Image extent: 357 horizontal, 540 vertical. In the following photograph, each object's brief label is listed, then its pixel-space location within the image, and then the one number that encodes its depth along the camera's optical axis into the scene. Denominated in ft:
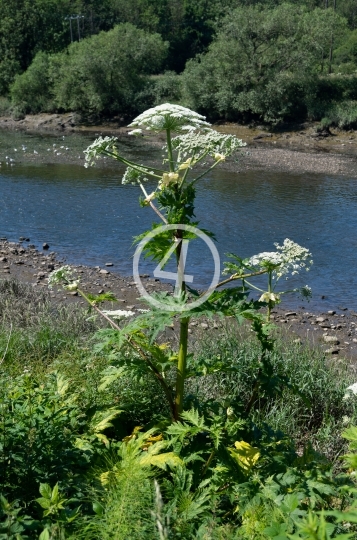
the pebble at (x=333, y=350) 27.58
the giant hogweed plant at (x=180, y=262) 10.56
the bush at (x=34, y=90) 131.64
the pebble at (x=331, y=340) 29.25
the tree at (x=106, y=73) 124.06
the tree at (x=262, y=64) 106.83
